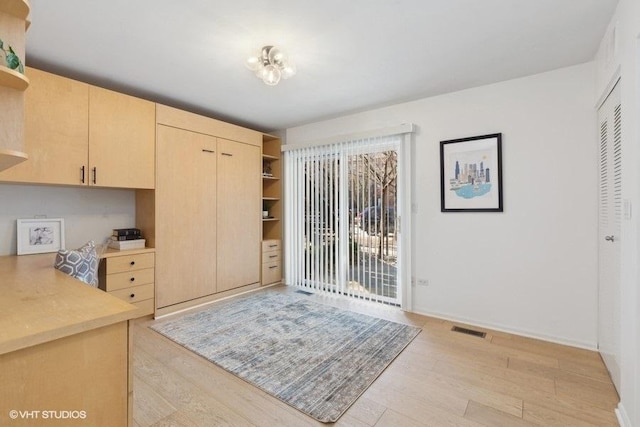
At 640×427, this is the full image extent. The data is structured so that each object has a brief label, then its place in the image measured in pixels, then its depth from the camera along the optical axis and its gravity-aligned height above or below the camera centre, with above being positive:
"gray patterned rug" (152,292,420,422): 1.92 -1.13
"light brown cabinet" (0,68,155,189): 2.40 +0.70
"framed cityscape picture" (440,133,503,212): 2.84 +0.39
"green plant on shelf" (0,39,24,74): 1.13 +0.60
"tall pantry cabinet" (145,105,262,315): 3.23 +0.05
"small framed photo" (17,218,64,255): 2.72 -0.22
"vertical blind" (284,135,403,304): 3.55 -0.07
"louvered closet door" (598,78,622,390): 1.86 -0.13
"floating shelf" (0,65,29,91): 1.09 +0.52
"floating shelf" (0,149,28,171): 1.10 +0.22
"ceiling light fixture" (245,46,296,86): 2.22 +1.14
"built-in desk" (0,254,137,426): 0.86 -0.48
